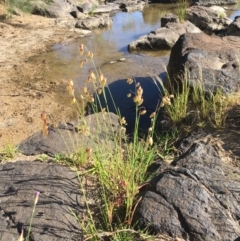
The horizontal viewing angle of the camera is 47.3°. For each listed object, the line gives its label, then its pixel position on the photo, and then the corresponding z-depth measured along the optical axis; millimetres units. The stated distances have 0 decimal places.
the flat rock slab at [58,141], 2661
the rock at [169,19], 7390
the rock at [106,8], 9945
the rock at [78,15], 8775
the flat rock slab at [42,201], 1795
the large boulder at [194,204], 1690
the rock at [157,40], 6233
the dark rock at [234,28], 6087
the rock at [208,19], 7470
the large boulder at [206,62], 3117
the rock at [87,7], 9446
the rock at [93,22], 7782
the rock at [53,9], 8459
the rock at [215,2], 10615
